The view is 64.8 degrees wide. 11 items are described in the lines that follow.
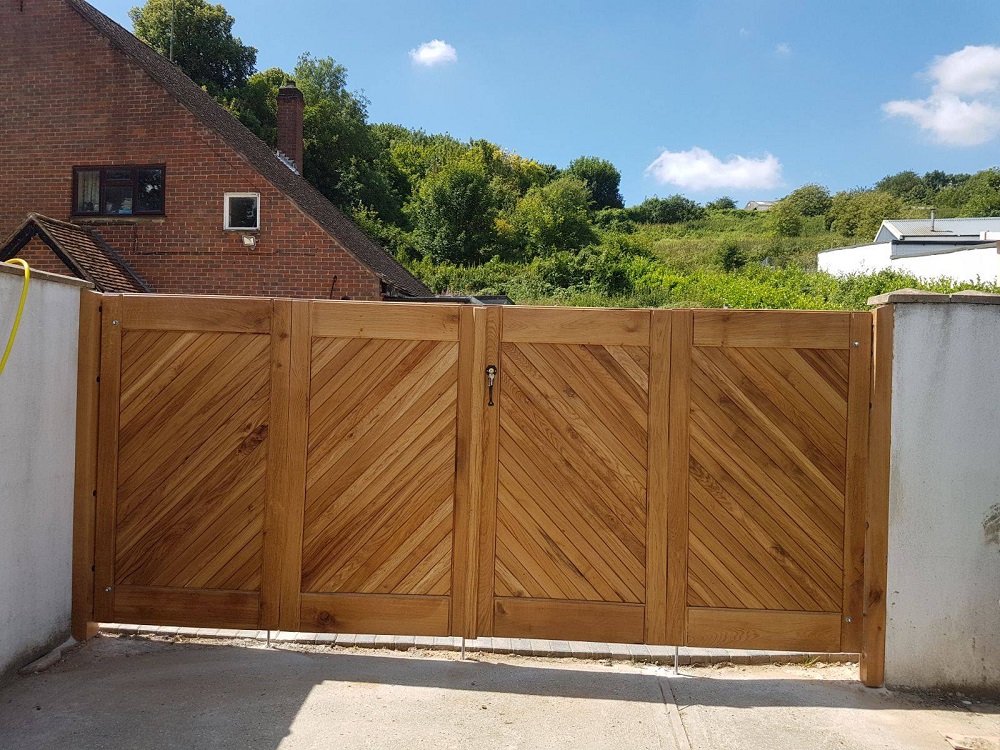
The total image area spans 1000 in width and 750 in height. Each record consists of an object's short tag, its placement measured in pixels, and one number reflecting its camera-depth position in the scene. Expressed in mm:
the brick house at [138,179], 15195
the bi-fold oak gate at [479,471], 4516
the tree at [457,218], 37156
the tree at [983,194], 57112
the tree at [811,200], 57812
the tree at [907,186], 67181
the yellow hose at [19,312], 3947
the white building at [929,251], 26531
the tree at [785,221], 51844
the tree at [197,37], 44281
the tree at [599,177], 69812
